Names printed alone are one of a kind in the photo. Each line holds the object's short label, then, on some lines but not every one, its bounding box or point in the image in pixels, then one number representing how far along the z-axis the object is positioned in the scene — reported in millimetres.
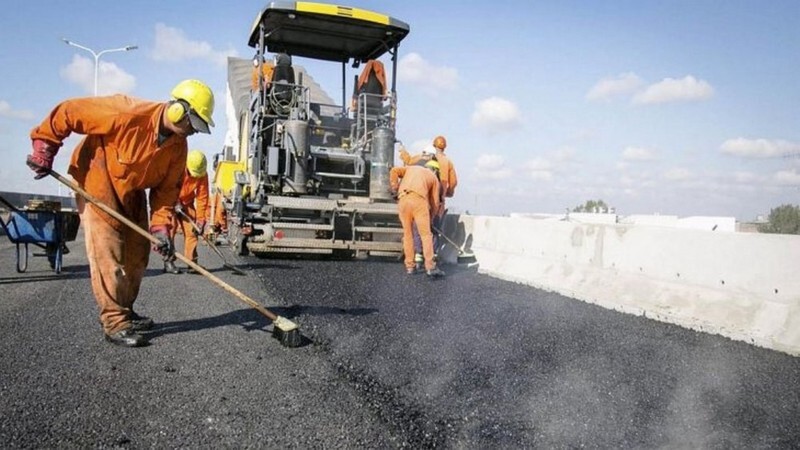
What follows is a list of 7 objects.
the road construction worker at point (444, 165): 7805
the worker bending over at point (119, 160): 3439
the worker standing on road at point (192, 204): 6770
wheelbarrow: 6000
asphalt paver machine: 7500
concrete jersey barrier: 3523
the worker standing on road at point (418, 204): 6574
